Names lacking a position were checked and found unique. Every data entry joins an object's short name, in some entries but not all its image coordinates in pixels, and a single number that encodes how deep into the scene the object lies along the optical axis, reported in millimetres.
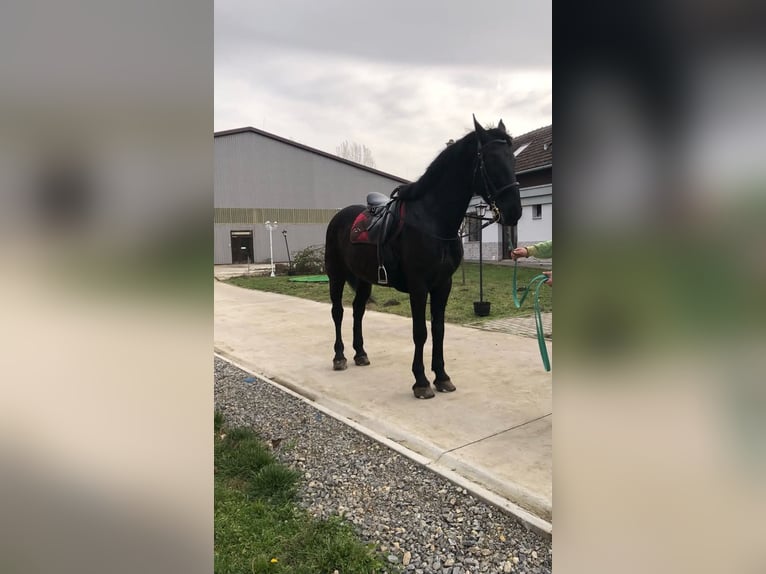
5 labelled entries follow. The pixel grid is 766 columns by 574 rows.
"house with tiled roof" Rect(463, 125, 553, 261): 16234
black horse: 3369
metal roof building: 28266
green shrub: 18656
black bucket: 7828
